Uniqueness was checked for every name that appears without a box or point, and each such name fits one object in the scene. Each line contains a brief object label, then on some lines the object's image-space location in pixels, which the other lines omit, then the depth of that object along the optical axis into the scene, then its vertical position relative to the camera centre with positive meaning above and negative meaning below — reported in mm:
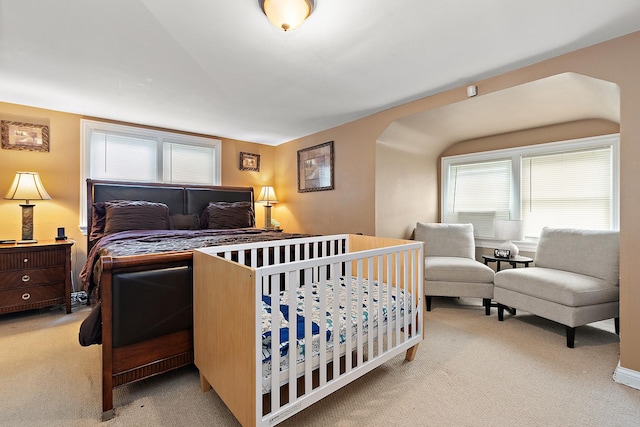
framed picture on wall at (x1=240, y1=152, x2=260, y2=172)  4797 +864
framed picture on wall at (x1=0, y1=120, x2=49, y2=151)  3072 +852
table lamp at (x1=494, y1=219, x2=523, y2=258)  3176 -234
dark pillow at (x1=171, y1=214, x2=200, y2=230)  3773 -125
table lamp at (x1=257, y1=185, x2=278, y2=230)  4766 +240
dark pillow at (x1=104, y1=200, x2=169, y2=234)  3150 -37
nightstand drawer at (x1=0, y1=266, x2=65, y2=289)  2656 -621
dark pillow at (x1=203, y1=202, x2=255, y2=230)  3898 -36
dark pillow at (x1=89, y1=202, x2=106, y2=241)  3240 -72
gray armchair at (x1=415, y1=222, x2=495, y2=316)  2979 -634
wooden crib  1186 -605
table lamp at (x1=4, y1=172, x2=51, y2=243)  2908 +203
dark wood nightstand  2658 -605
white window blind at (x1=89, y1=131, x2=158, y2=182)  3598 +733
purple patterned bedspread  1996 -240
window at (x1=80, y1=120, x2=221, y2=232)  3551 +791
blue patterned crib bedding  1329 -609
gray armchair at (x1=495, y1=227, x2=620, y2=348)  2285 -602
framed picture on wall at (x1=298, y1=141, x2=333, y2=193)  4055 +667
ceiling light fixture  1510 +1098
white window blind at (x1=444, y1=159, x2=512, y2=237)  3777 +252
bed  1473 -530
